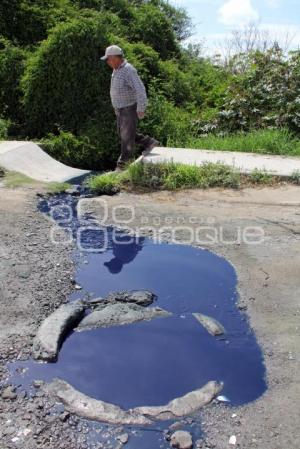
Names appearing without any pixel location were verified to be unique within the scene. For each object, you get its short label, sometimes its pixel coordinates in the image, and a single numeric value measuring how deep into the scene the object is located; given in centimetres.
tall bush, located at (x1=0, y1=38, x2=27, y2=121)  1078
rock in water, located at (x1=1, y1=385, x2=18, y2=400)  311
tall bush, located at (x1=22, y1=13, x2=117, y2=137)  994
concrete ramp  786
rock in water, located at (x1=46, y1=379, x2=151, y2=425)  295
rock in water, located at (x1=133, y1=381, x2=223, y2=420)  300
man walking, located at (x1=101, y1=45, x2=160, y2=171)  751
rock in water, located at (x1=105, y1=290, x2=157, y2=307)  427
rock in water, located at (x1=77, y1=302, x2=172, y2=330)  395
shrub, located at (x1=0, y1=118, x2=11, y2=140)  1016
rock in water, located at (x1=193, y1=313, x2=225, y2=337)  387
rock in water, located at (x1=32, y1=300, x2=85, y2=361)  353
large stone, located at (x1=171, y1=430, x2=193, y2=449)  276
